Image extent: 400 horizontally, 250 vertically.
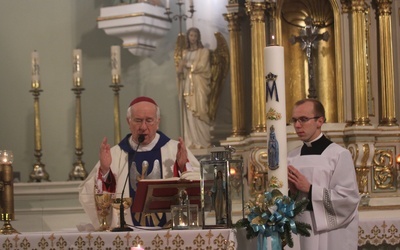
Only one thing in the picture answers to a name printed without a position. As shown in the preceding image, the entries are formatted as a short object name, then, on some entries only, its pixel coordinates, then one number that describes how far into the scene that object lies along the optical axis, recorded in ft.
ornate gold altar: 48.96
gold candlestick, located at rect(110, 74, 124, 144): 55.63
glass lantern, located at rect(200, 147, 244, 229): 27.87
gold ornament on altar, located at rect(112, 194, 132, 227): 29.57
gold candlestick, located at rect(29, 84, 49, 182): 56.52
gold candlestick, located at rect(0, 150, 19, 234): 32.25
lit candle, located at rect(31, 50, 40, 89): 56.37
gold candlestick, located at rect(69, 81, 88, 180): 56.17
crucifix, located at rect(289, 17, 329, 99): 50.27
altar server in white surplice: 30.25
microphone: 28.50
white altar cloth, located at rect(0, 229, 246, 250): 27.10
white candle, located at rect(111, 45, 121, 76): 55.56
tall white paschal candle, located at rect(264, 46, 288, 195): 26.58
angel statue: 54.05
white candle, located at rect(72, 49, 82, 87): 55.98
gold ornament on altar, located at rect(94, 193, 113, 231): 29.78
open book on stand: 29.19
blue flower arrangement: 26.45
